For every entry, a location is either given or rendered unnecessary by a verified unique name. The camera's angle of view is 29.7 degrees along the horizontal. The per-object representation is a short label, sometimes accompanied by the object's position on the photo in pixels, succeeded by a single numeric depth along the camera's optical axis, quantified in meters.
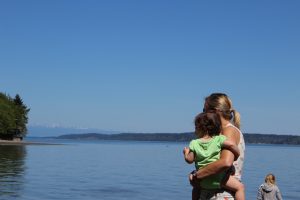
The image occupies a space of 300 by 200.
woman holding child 4.74
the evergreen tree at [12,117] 110.69
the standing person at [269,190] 12.34
